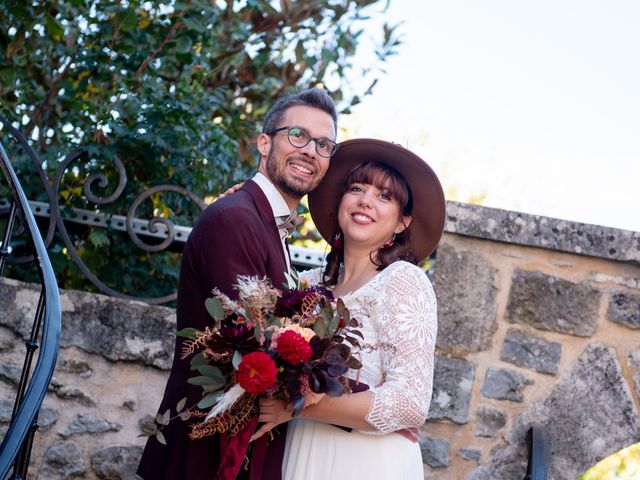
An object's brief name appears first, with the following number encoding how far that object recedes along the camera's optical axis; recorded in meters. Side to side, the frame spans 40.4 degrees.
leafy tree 4.39
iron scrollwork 3.86
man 2.47
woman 2.39
